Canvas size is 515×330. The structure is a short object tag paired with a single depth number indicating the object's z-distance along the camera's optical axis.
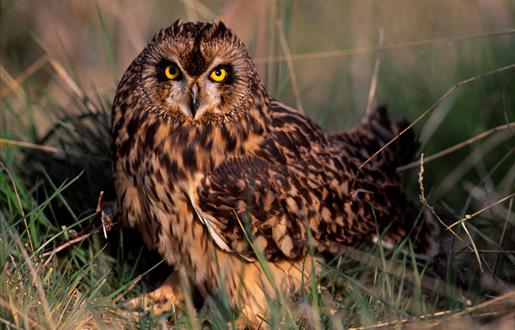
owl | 7.28
